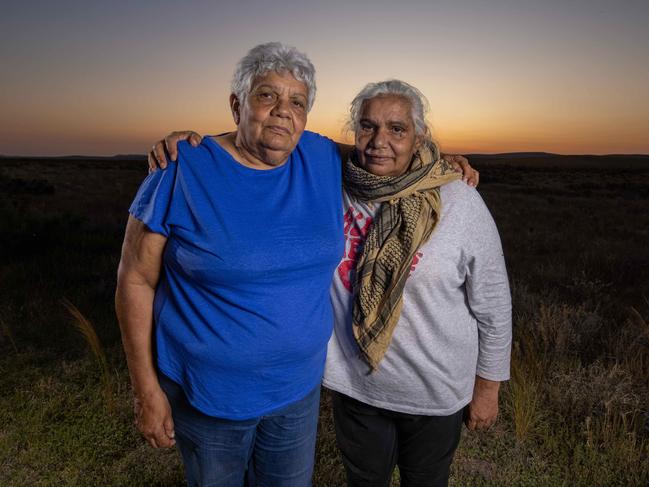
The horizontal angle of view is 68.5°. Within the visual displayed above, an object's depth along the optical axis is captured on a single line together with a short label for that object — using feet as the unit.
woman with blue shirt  5.28
